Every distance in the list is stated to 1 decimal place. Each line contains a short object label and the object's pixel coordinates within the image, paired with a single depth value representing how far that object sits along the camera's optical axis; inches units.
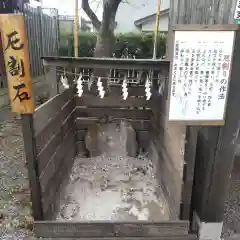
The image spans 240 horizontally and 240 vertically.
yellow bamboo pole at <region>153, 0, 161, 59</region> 181.2
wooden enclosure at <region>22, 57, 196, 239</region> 142.9
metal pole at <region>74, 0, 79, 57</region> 171.0
